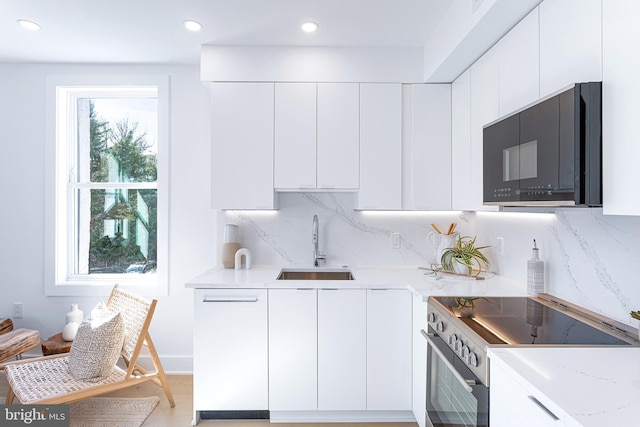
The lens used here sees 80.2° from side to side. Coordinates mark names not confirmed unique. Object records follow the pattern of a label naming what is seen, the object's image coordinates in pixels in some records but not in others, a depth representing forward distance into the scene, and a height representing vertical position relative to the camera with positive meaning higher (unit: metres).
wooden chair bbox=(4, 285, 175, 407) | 2.10 -0.99
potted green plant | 2.51 -0.33
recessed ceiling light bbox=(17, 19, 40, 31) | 2.38 +1.18
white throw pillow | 2.25 -0.83
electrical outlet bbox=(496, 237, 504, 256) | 2.49 -0.23
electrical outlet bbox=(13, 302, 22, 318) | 3.10 -0.81
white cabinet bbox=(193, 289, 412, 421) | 2.33 -0.86
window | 3.19 +0.20
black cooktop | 1.35 -0.45
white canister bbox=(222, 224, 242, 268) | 2.86 -0.27
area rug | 2.35 -1.31
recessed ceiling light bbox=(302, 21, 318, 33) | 2.36 +1.16
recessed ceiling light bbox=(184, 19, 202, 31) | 2.35 +1.16
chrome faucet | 2.90 -0.25
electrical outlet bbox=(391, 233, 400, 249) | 3.01 -0.23
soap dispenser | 2.00 -0.33
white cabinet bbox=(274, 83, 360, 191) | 2.70 +0.54
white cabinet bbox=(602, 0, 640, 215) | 1.09 +0.32
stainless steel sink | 2.89 -0.48
